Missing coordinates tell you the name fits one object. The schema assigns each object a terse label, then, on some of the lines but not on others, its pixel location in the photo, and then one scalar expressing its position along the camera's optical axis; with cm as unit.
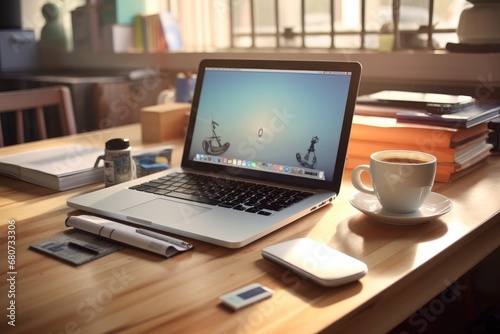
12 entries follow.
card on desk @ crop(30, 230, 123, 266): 81
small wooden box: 162
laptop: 94
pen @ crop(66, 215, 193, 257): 82
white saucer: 90
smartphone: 125
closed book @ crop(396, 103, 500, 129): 117
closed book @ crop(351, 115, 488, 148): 116
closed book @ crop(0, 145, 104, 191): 117
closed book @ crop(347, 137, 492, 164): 116
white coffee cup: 91
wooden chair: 173
